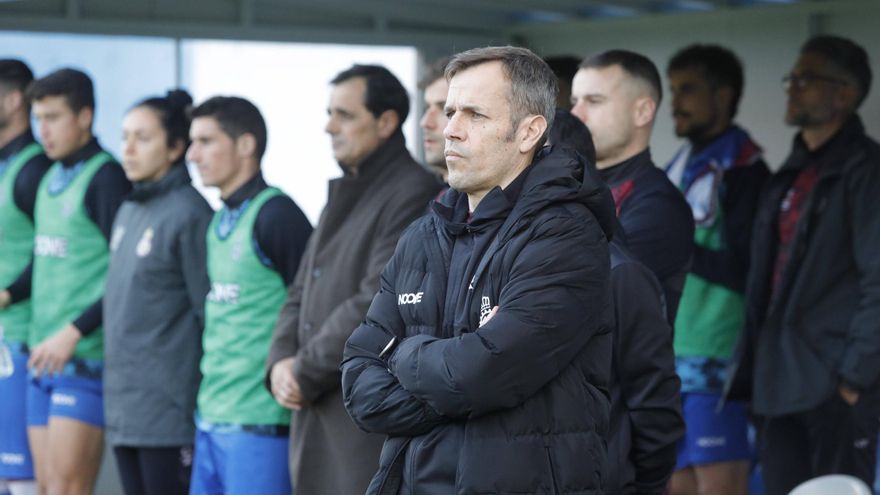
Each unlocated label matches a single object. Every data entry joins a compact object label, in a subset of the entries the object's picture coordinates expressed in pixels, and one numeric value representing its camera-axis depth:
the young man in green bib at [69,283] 11.37
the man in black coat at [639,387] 7.04
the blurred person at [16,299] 12.18
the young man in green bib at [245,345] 9.80
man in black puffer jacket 5.55
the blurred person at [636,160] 8.09
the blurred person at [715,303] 10.56
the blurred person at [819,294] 9.47
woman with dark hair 10.54
